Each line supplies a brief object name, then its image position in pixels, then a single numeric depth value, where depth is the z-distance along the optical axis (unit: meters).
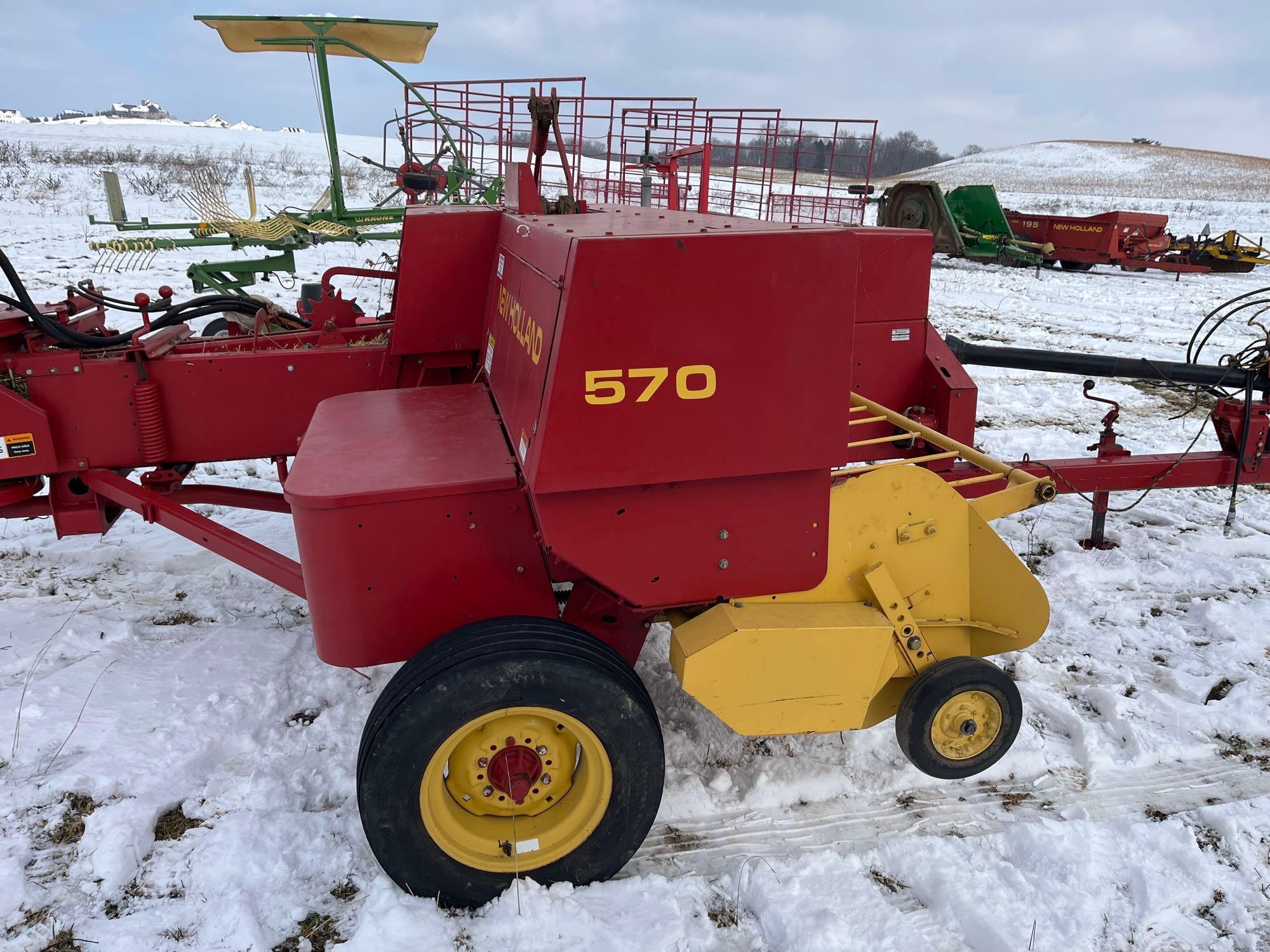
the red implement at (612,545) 2.16
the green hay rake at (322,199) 7.98
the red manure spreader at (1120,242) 16.28
